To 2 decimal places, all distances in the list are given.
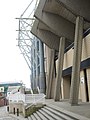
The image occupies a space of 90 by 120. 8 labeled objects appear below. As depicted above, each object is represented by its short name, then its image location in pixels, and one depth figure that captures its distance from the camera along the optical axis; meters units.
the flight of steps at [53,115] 5.61
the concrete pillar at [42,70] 18.13
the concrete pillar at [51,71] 15.52
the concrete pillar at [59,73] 11.70
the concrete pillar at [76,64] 8.49
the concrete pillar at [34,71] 25.36
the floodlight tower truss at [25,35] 20.59
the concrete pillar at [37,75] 22.66
